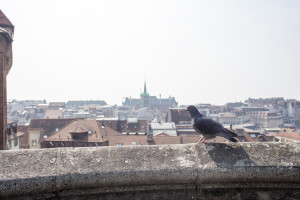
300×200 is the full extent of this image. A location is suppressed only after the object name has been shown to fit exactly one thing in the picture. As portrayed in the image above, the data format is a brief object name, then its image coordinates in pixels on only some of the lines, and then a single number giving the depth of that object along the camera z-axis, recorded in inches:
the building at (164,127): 1937.0
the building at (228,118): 4505.4
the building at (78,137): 1252.8
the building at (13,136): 1056.2
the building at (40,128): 1785.2
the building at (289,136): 2188.7
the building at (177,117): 2519.7
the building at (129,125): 1932.8
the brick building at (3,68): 408.8
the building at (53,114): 3887.8
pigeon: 127.1
